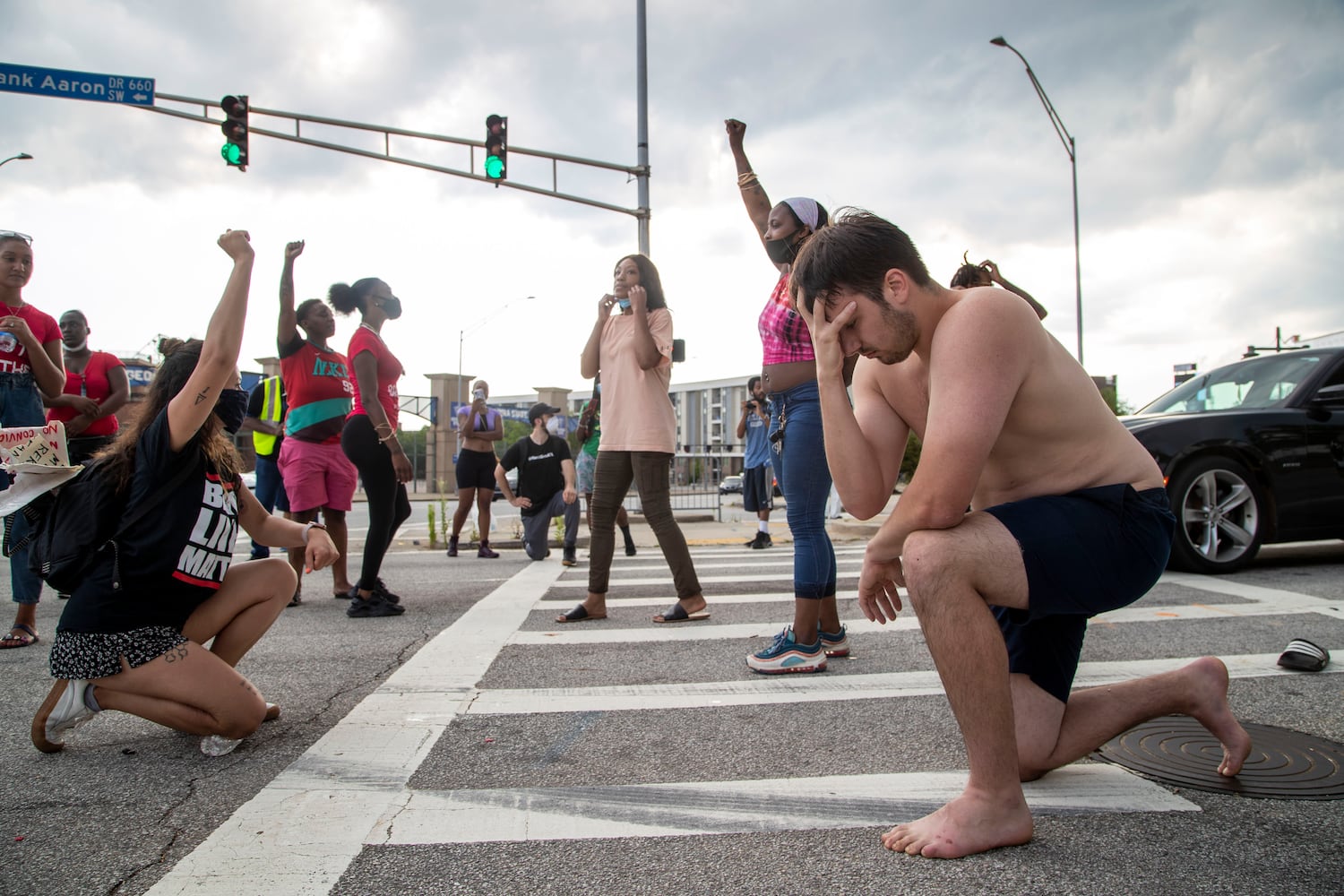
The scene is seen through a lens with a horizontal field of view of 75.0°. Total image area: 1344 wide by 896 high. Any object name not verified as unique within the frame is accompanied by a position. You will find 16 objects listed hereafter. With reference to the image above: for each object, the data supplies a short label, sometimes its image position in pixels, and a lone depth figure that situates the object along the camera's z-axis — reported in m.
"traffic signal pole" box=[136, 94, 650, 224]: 12.69
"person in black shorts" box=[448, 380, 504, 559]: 9.16
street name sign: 11.34
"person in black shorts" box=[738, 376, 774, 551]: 10.23
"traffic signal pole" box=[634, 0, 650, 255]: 15.06
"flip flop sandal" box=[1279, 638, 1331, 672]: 3.29
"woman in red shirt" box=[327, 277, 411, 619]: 5.16
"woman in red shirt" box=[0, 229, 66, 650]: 4.53
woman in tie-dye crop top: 3.54
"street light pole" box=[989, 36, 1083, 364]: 17.48
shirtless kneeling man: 1.90
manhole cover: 2.17
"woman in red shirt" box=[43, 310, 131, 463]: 5.09
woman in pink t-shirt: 4.67
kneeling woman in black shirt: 2.61
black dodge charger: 5.97
